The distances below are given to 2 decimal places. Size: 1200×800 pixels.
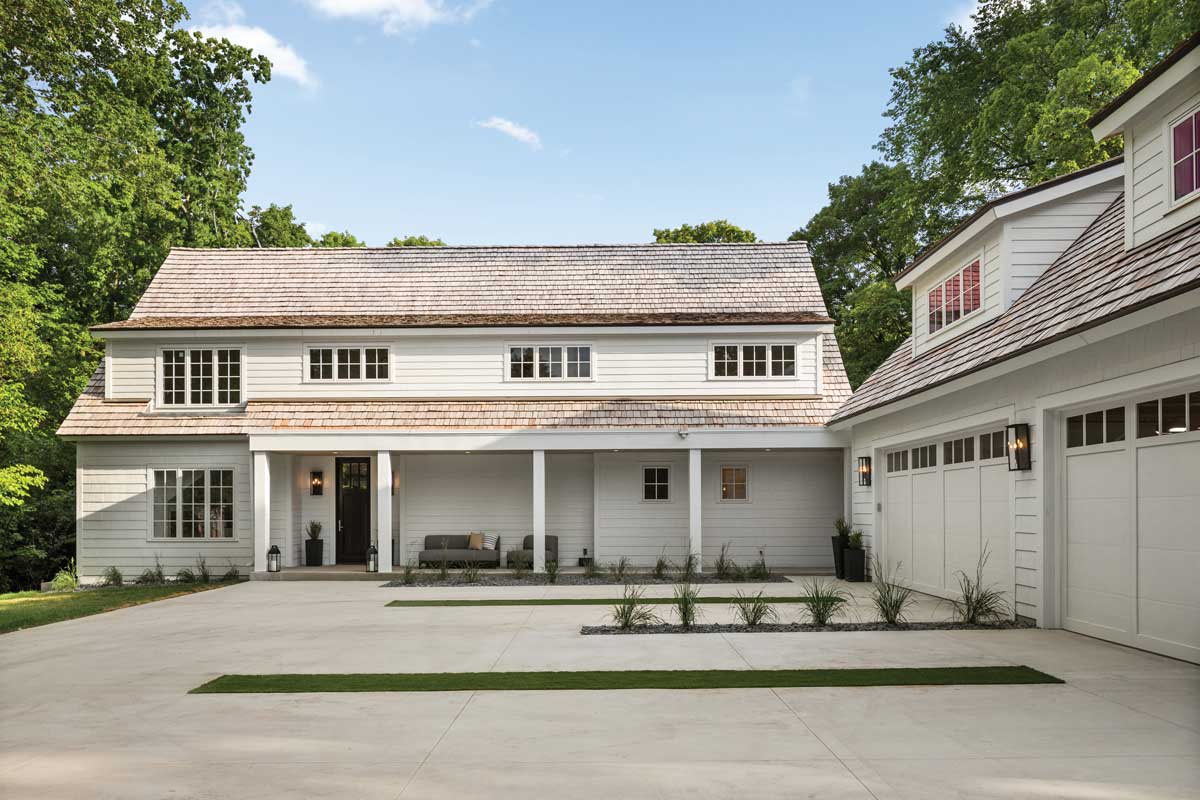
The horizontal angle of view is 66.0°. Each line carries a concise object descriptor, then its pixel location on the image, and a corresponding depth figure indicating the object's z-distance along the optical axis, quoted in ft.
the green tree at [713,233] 124.67
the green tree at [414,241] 125.41
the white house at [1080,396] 25.30
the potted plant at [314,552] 63.00
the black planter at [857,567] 53.72
